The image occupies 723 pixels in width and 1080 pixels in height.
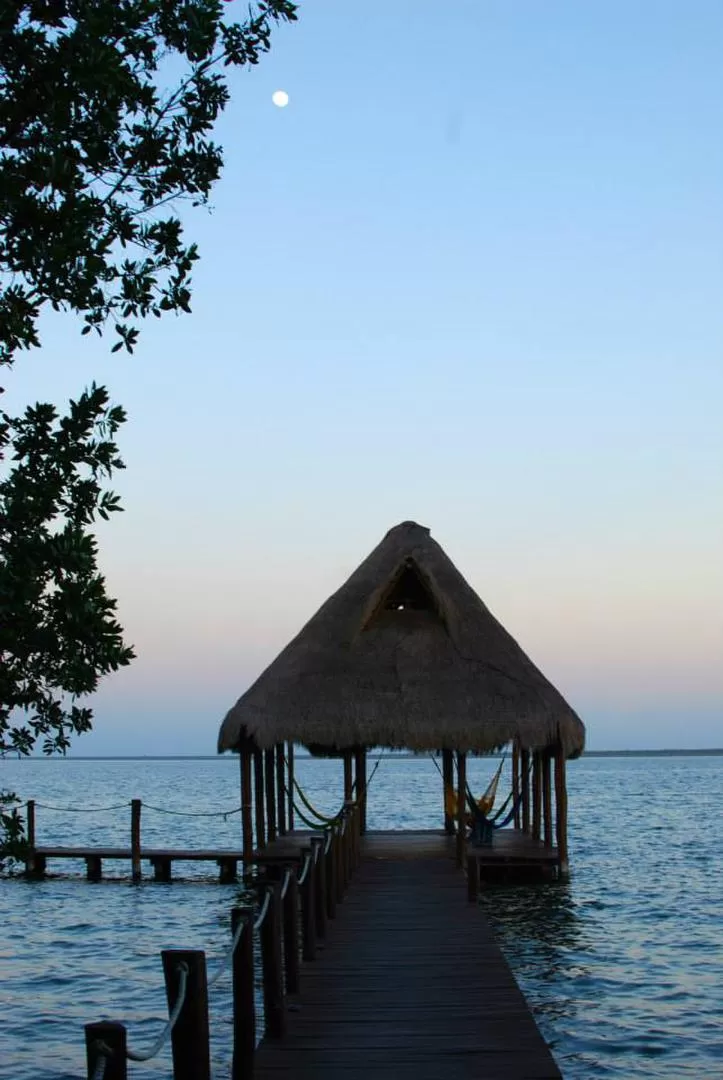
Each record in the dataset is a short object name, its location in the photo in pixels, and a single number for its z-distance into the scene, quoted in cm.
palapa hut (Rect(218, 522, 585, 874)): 2009
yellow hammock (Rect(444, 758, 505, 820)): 2186
